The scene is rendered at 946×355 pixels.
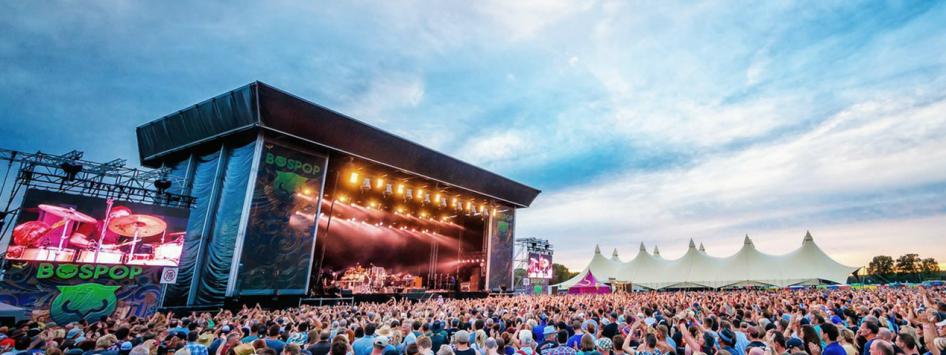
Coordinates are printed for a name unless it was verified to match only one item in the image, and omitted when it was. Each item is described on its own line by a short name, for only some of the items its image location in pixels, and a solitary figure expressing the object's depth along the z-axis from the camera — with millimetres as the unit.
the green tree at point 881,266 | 86812
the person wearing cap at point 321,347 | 4939
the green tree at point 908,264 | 84875
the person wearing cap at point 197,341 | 4762
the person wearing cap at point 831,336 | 4367
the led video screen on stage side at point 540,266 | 31703
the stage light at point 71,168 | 13367
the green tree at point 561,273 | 89250
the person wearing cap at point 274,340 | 5375
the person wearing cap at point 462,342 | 4722
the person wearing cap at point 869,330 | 4730
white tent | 36938
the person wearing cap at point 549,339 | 4906
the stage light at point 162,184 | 16391
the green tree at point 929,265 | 84931
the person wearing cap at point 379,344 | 4750
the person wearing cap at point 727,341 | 5094
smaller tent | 35156
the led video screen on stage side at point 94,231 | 12602
